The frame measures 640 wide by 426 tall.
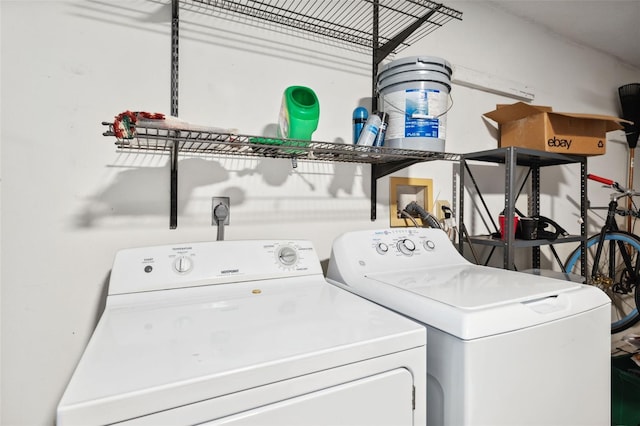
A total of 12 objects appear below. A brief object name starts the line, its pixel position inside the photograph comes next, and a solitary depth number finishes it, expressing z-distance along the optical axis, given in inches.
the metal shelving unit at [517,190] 59.3
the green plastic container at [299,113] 41.8
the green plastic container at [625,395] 69.6
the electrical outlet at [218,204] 49.9
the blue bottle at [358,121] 54.0
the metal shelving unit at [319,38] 42.4
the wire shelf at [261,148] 37.4
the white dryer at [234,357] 19.9
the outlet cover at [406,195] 66.5
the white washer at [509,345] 29.6
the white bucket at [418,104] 51.0
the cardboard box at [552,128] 67.6
